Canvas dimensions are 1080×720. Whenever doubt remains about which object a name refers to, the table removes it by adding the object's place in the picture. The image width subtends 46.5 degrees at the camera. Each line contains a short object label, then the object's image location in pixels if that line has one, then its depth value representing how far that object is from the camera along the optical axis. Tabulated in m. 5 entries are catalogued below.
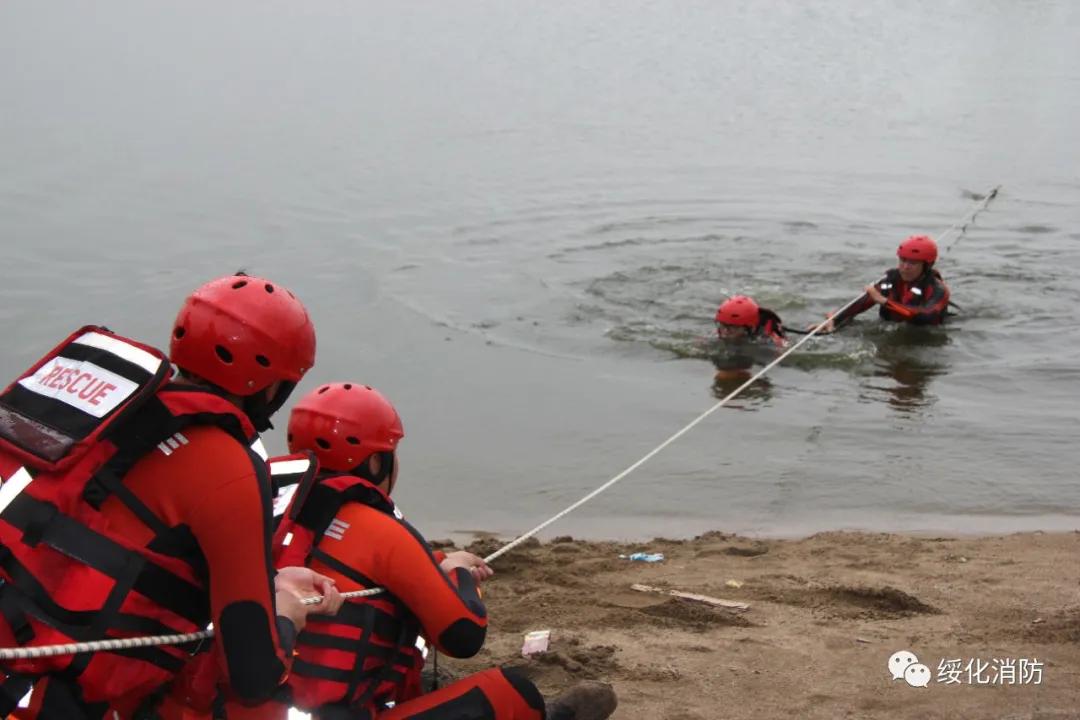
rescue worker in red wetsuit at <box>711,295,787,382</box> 13.23
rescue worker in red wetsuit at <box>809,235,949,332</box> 13.88
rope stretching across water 2.99
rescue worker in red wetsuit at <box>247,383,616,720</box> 3.92
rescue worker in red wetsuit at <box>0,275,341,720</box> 3.04
